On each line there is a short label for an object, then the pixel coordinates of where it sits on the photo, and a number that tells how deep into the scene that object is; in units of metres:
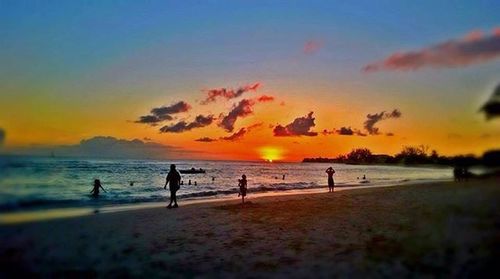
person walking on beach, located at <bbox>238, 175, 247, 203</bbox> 28.49
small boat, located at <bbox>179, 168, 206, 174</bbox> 108.68
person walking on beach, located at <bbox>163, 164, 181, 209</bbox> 23.33
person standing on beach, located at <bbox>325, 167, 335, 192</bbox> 40.56
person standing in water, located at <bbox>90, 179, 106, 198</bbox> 35.61
